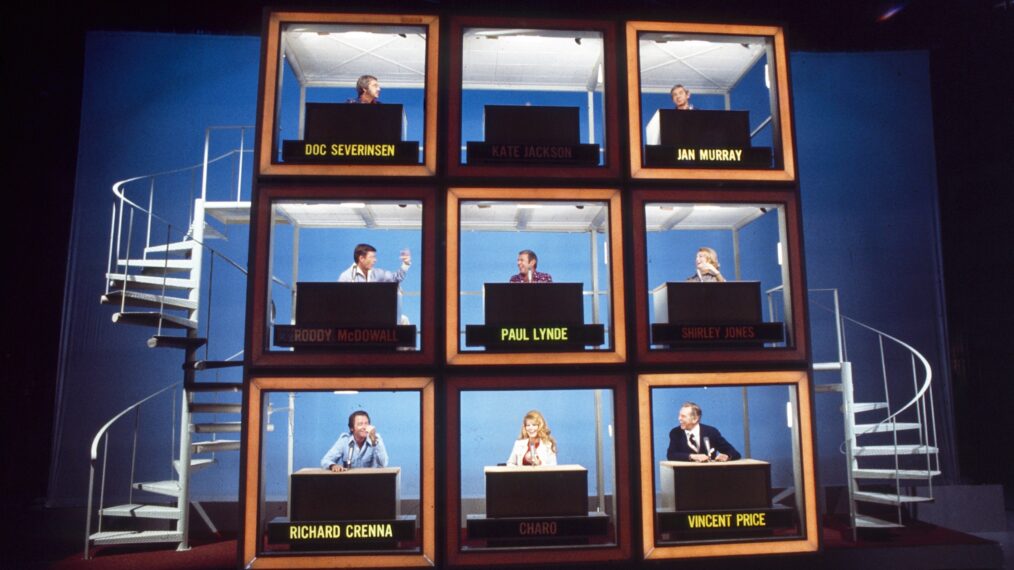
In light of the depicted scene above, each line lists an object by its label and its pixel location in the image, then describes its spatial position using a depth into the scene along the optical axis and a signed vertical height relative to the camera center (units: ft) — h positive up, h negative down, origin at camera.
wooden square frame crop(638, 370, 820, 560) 15.23 -1.84
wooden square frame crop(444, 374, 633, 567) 14.90 -2.09
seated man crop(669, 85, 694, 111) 18.17 +7.62
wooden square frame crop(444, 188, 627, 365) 15.61 +2.33
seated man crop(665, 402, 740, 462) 17.79 -1.43
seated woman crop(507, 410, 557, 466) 17.75 -1.54
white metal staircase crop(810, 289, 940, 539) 19.61 -1.31
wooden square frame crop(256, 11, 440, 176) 15.83 +6.75
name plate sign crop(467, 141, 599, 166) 16.30 +5.52
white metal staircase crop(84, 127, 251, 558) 18.43 -0.21
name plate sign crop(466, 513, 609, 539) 15.06 -3.08
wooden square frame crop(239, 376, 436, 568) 14.62 -1.97
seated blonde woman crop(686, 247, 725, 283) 17.69 +3.12
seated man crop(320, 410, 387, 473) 17.87 -1.57
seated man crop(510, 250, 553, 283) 17.19 +3.00
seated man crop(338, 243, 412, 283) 17.53 +3.12
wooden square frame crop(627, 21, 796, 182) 16.46 +6.83
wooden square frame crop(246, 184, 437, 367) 15.28 +2.32
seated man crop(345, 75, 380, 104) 17.37 +7.53
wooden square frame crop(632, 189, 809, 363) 15.94 +2.37
